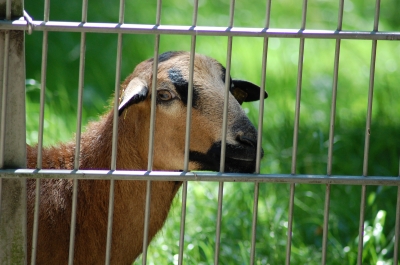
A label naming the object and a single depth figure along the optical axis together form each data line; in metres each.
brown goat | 7.00
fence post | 5.60
